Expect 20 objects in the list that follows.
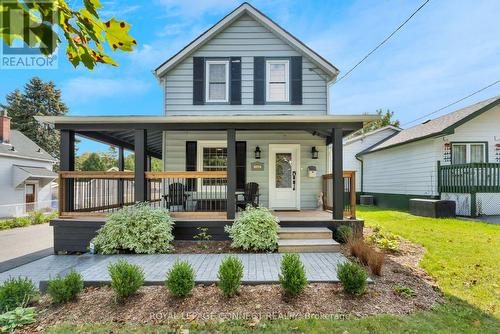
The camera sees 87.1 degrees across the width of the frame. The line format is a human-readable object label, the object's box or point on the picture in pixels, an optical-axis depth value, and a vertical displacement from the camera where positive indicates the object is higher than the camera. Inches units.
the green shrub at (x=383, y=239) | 236.0 -67.0
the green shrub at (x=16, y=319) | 123.3 -71.2
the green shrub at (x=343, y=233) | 248.0 -59.9
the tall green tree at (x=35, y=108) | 1072.2 +265.8
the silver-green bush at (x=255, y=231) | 232.8 -54.6
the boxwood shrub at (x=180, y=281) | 141.9 -59.9
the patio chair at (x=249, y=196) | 315.1 -30.5
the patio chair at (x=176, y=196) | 302.0 -30.3
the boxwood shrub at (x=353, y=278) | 144.1 -59.3
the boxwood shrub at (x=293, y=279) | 141.9 -58.7
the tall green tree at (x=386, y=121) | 1288.1 +249.0
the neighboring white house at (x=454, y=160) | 412.8 +19.0
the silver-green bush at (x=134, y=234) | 231.8 -56.1
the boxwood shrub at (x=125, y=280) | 141.6 -59.3
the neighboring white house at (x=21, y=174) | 629.3 -8.4
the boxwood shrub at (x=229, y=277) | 142.5 -58.1
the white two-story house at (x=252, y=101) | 357.7 +97.0
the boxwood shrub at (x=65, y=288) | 141.3 -63.5
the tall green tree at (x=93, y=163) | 1555.1 +48.1
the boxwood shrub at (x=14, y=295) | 137.6 -65.6
